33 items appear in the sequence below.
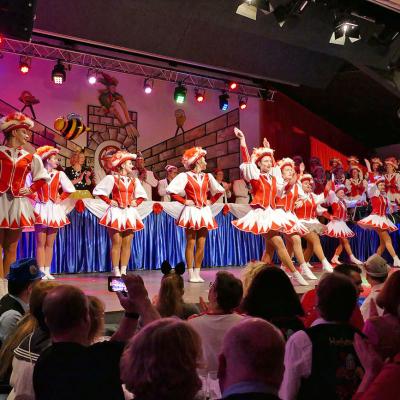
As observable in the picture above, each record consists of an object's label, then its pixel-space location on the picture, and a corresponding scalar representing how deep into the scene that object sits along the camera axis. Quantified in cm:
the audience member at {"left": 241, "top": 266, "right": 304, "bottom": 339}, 222
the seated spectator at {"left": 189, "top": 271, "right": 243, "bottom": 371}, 215
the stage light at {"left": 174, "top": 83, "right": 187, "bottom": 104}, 1077
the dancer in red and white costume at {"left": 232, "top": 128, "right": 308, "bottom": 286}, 625
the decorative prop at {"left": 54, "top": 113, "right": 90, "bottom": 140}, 998
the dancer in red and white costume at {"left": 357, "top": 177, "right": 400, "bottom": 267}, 855
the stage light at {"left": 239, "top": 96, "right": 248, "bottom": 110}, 1193
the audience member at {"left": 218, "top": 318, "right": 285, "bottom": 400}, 121
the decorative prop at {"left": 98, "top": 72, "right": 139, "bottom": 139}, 1084
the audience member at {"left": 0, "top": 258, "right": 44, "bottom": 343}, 266
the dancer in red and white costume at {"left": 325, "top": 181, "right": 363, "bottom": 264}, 852
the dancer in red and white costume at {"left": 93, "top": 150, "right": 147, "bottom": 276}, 623
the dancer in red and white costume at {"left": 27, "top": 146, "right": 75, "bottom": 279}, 615
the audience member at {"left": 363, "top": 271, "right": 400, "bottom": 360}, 159
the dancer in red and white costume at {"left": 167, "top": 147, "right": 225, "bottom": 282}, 637
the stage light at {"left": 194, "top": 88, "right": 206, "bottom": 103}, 1142
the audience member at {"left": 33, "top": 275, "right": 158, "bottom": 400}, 148
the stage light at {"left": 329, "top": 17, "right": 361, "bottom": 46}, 776
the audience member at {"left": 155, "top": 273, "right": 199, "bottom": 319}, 257
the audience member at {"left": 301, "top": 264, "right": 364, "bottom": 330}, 234
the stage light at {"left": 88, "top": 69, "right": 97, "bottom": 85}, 1003
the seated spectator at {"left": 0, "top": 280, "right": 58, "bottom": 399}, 181
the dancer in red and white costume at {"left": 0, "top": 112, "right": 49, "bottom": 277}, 501
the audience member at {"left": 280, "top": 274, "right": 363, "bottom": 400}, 182
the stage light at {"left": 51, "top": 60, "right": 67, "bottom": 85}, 933
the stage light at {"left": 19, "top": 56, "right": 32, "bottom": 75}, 927
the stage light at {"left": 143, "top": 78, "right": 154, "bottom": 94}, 1073
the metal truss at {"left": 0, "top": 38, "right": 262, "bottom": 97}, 934
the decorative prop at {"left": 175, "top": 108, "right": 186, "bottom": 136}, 1191
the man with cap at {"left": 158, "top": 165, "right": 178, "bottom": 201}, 993
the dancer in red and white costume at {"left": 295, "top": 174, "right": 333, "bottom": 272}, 766
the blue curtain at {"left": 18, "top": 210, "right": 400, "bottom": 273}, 747
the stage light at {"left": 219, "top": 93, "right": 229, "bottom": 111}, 1157
